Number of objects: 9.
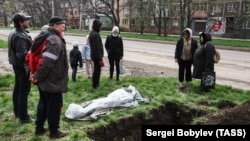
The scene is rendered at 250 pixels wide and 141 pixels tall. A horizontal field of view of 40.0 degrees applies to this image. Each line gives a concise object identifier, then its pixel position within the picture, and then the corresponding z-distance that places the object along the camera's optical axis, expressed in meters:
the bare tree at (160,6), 40.12
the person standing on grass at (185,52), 8.73
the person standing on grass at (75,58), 10.03
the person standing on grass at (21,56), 5.64
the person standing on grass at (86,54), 10.36
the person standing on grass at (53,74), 4.77
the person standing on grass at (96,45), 8.51
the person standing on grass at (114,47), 9.69
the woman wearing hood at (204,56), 8.28
